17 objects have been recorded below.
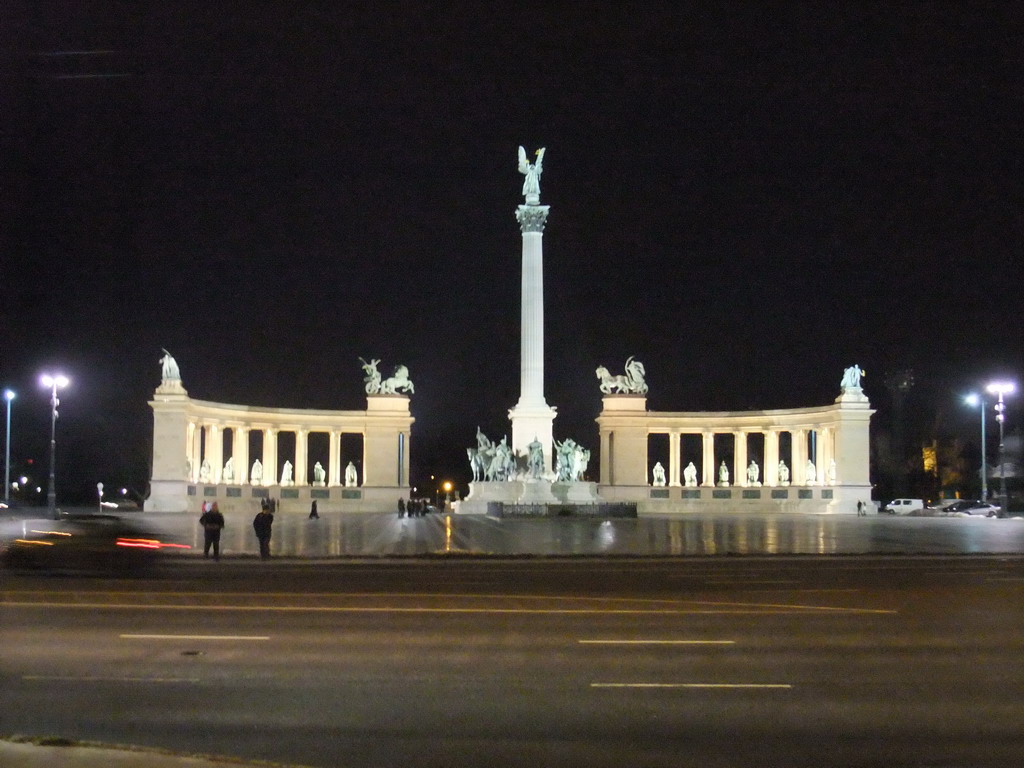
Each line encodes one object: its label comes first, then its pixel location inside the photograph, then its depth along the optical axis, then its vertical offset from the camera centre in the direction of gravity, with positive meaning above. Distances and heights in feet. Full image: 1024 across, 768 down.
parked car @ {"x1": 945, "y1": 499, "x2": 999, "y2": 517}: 235.81 -5.93
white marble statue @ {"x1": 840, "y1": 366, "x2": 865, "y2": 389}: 264.93 +23.92
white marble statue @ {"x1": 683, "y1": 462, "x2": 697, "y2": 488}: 282.15 +0.72
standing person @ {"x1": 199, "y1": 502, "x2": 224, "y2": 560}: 100.12 -4.55
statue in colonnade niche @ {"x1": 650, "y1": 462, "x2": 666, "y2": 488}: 285.23 +0.55
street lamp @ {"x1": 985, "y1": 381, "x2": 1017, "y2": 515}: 213.25 +14.49
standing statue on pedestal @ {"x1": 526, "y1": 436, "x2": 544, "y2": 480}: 218.59 +3.22
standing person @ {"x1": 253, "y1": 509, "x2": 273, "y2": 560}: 100.99 -4.74
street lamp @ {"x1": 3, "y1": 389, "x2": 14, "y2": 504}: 215.31 +0.56
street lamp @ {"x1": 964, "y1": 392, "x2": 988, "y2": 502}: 249.30 +5.52
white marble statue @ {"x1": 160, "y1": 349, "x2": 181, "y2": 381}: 249.96 +23.29
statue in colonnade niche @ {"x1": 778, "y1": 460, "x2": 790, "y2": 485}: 280.10 +1.15
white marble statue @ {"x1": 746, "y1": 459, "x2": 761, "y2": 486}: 283.38 +1.35
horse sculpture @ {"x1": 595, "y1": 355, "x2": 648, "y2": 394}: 289.74 +24.97
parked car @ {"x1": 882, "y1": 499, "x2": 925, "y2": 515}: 265.46 -6.05
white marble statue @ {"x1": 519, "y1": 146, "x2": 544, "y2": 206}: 237.86 +62.56
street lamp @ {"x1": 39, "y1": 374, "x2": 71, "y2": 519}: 187.93 +15.02
